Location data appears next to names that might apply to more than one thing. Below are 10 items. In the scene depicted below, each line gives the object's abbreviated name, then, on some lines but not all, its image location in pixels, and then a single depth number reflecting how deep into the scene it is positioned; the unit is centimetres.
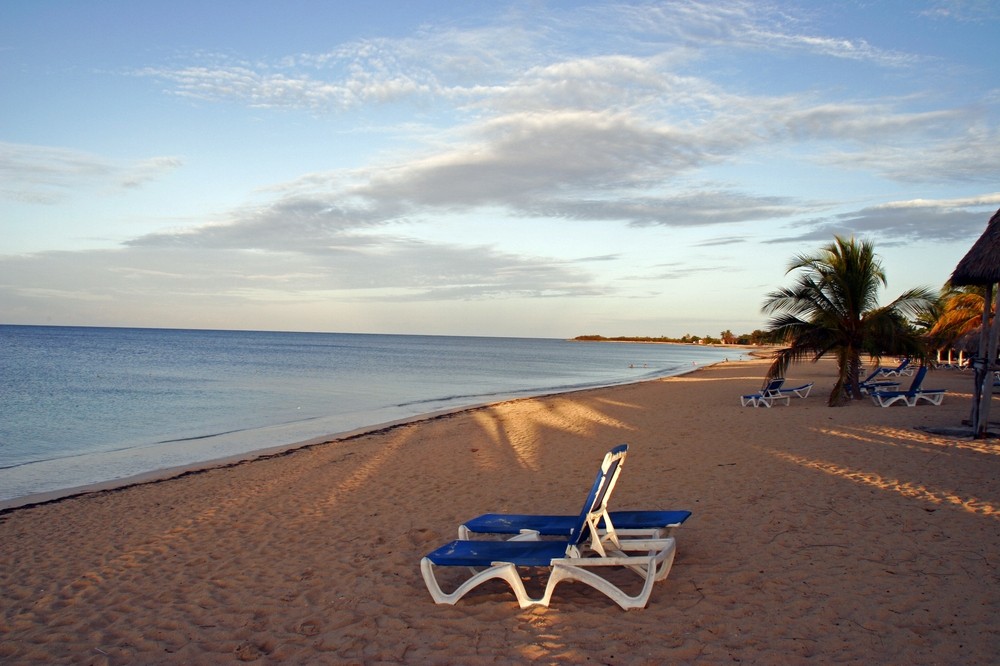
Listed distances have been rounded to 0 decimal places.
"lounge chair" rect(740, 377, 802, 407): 1730
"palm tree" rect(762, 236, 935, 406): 1589
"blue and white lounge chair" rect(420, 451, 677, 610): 418
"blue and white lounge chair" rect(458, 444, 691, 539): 507
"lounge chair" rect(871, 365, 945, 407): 1567
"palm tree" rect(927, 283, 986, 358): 2953
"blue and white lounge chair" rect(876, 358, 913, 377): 2775
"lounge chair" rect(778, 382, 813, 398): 1867
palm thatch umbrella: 995
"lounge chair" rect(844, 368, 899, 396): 1734
